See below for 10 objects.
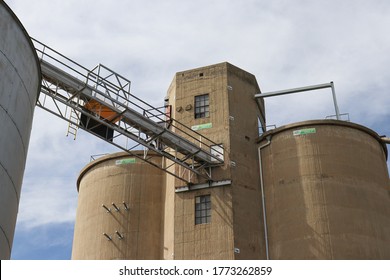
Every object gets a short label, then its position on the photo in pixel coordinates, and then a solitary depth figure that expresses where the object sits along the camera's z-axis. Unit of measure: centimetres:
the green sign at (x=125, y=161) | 3306
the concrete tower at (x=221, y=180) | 2770
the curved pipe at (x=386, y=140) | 3180
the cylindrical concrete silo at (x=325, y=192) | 2703
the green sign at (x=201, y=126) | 3072
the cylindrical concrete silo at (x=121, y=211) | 3100
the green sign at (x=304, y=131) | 2967
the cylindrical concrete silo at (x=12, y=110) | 1536
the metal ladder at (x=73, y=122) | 2547
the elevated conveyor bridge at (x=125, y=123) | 2481
